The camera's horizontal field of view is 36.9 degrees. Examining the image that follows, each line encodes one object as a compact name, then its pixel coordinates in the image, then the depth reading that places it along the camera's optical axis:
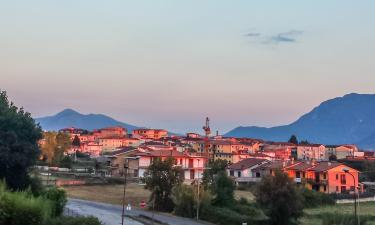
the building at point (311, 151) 173.00
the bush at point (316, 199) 67.88
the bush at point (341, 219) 44.25
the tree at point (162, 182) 55.84
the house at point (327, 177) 84.19
